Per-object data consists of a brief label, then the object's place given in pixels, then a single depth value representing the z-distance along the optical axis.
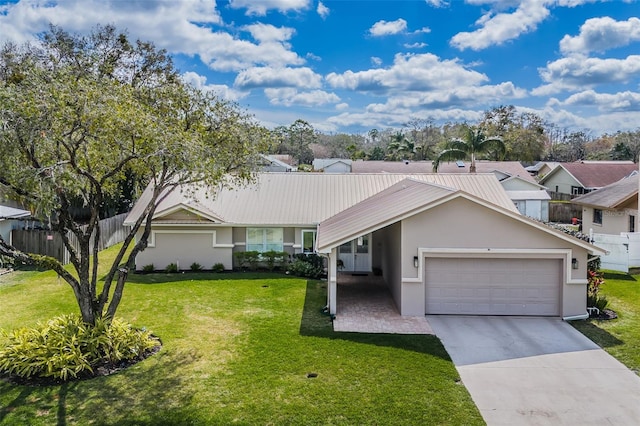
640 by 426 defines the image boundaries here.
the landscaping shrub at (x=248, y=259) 20.22
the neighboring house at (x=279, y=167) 53.84
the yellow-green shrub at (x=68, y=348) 9.80
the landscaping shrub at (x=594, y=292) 13.98
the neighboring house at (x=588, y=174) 41.88
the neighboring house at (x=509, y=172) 33.25
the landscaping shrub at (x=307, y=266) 19.15
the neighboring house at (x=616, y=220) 19.95
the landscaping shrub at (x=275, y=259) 20.16
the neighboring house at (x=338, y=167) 53.69
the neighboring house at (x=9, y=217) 20.67
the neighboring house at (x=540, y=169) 58.64
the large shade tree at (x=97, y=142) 8.98
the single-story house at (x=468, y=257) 13.40
